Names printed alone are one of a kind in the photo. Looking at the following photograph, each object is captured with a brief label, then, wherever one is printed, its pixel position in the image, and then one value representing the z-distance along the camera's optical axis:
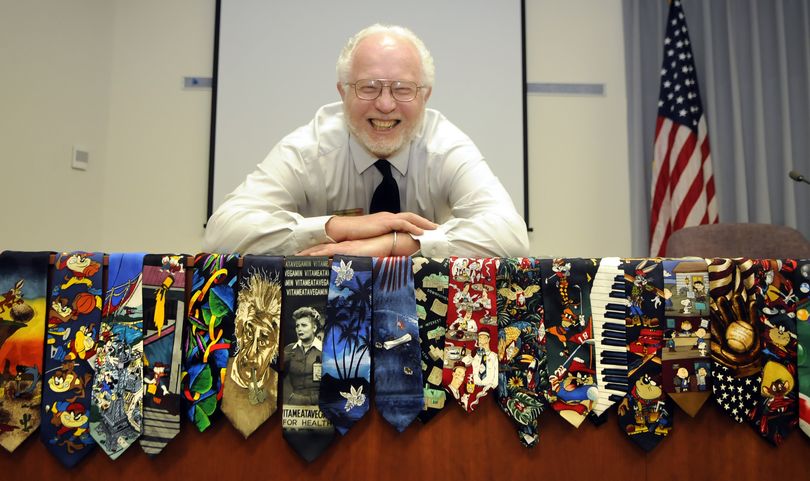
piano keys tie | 0.85
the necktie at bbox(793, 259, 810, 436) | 0.85
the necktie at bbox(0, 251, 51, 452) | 0.84
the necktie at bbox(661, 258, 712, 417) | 0.85
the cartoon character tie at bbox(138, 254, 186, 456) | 0.83
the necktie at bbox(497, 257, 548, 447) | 0.83
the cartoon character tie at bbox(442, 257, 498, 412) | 0.84
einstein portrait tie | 0.83
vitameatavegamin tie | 0.83
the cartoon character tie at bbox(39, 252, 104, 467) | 0.83
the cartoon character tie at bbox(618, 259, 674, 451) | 0.83
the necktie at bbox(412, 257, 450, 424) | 0.85
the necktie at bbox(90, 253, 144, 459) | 0.83
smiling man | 1.45
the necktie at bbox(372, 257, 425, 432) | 0.83
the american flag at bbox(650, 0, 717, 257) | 2.89
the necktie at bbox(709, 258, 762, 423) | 0.85
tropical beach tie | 0.83
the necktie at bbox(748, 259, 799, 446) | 0.84
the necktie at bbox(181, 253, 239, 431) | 0.83
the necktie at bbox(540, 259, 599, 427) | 0.84
